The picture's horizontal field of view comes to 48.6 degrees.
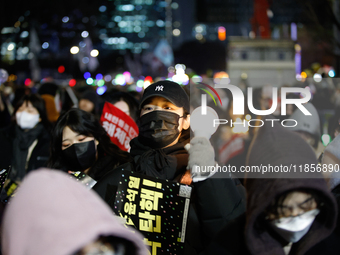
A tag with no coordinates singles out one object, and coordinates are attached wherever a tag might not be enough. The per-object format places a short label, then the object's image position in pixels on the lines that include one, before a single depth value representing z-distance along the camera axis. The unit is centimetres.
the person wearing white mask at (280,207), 178
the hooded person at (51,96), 811
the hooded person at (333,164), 250
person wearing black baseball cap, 215
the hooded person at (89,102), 674
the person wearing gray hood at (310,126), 268
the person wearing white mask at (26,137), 526
